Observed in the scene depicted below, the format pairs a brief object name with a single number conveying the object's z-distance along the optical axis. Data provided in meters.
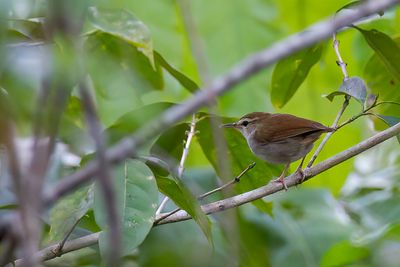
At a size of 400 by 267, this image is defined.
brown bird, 7.82
